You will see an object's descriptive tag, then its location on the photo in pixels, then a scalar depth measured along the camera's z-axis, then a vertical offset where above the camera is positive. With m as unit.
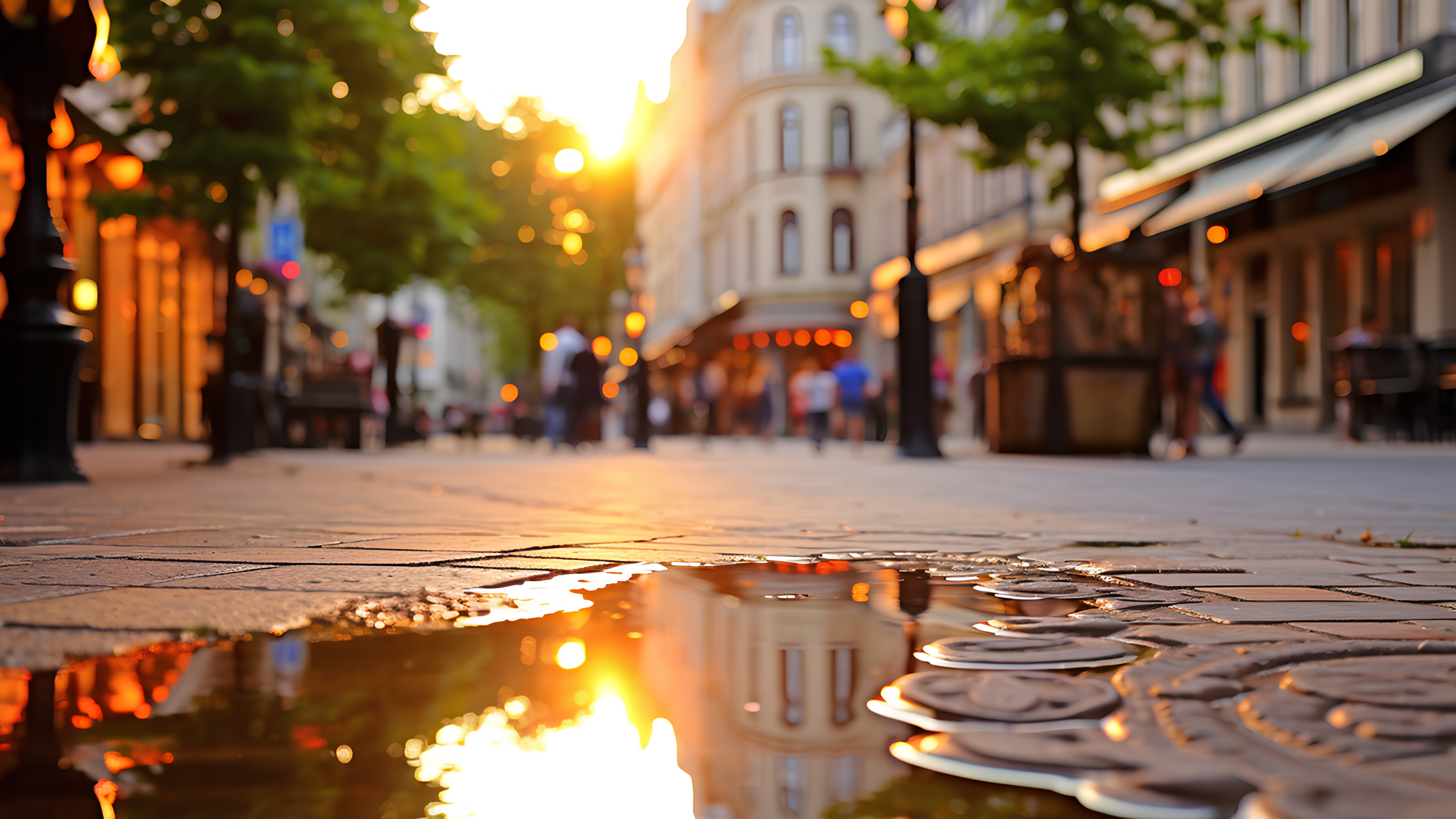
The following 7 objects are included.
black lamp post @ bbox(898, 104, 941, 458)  13.16 +0.68
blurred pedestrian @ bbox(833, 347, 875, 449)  20.64 +0.63
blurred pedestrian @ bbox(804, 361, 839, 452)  21.64 +0.54
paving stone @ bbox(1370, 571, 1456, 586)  3.15 -0.34
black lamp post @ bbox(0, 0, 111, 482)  7.26 +0.81
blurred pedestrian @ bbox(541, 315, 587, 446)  18.38 +0.77
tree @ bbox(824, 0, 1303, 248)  13.72 +3.68
